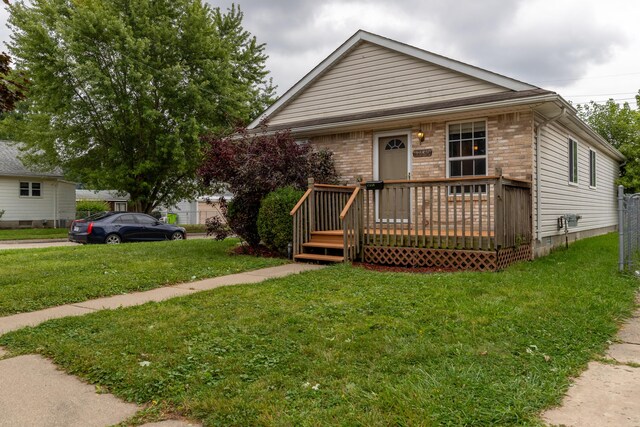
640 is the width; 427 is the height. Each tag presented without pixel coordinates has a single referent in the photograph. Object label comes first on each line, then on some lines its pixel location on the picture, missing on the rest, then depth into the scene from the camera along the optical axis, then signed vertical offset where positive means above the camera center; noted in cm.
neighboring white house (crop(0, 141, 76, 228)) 2622 +141
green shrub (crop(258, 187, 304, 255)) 958 +3
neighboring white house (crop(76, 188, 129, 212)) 4058 +177
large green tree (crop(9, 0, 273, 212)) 1994 +602
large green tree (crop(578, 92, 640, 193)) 2227 +508
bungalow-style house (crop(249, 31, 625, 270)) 833 +149
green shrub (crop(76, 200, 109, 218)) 3403 +99
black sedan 1598 -36
